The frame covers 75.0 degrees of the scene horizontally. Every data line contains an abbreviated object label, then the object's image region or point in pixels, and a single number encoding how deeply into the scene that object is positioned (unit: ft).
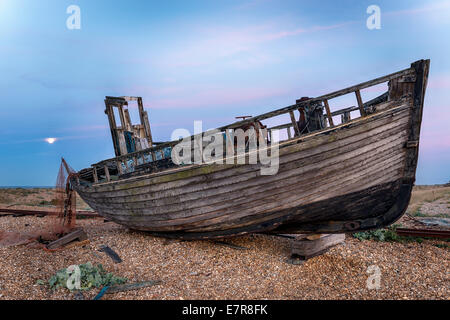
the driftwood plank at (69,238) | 27.40
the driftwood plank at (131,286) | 18.98
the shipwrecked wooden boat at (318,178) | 20.52
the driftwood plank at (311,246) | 23.22
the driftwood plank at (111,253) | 25.05
